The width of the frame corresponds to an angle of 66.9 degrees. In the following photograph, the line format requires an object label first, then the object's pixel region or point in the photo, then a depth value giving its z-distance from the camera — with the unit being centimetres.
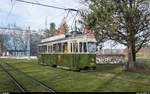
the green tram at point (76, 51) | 886
